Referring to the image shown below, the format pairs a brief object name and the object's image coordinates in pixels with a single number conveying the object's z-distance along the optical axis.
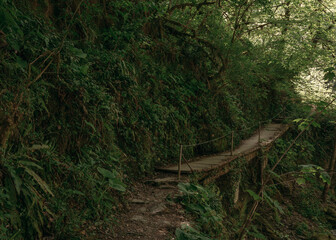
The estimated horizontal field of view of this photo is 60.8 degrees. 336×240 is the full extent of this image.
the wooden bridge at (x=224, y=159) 7.35
